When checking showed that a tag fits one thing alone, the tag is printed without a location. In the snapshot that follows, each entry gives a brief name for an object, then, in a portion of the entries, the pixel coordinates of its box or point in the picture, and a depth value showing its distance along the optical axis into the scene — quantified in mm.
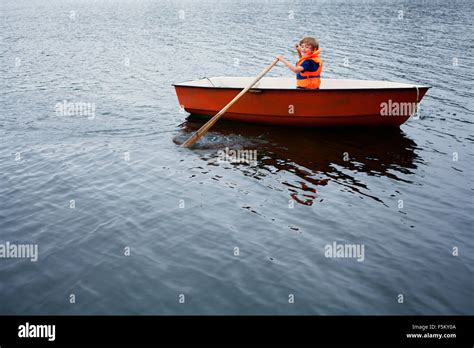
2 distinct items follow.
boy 12602
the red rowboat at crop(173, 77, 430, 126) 12570
